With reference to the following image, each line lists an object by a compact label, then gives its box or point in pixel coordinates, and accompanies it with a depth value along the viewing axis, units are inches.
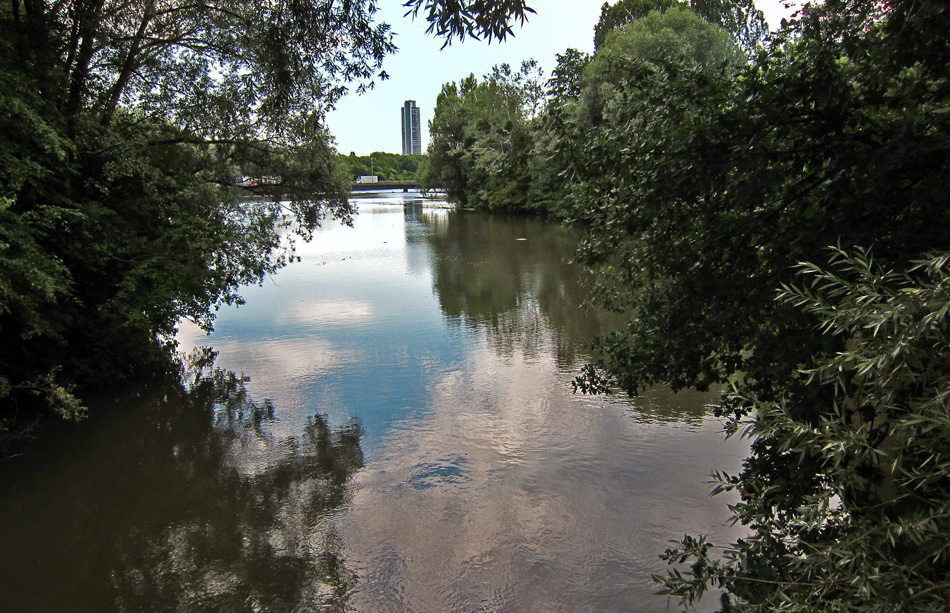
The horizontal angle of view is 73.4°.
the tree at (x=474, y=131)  1862.7
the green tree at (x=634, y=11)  2039.9
